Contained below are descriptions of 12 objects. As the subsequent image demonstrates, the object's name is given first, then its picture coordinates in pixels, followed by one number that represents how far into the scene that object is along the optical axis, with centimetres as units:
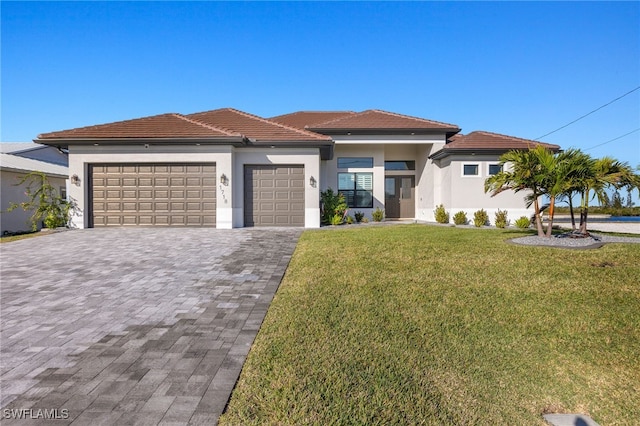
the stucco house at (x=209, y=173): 1245
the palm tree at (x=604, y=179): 823
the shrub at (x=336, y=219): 1406
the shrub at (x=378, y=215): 1617
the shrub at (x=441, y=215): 1527
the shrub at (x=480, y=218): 1422
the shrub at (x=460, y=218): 1469
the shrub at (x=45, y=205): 1249
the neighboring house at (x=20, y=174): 1486
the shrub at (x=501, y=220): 1382
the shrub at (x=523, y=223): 1331
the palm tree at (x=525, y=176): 886
